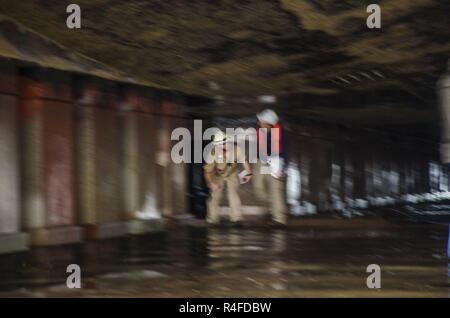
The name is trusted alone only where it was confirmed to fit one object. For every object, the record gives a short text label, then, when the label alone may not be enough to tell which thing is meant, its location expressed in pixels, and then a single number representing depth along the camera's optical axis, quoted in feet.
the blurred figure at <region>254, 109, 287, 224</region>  46.16
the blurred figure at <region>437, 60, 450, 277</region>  25.13
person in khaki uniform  49.49
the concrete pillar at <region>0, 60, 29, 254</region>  33.58
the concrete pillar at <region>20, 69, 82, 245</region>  36.22
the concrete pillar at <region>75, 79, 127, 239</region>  40.32
